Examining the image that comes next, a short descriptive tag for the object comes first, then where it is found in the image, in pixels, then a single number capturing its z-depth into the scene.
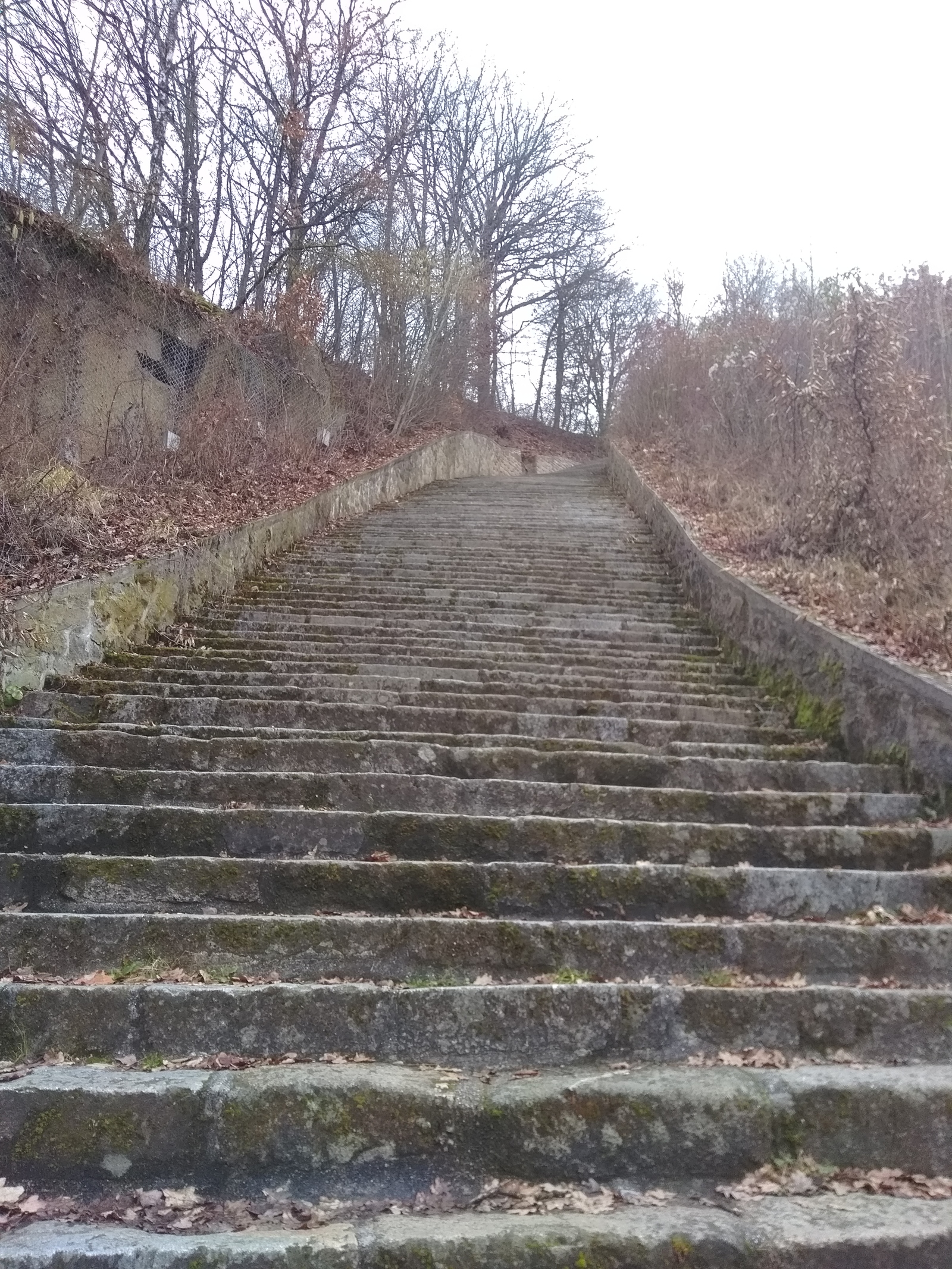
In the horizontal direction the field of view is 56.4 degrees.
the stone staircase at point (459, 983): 2.50
